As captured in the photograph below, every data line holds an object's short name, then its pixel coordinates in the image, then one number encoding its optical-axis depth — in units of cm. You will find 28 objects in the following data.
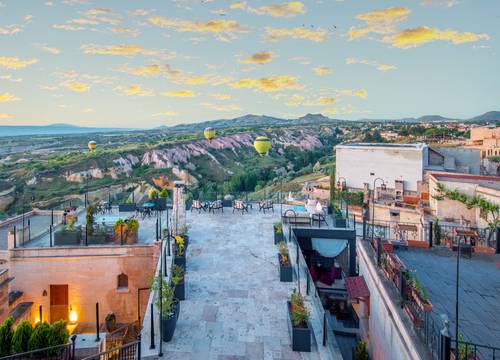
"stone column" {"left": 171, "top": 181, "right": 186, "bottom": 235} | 1179
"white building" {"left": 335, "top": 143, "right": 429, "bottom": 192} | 2900
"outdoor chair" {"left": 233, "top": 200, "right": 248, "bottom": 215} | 1659
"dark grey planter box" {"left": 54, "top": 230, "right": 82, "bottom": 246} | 1169
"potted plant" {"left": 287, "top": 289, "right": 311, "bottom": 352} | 605
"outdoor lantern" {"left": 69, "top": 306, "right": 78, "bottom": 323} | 1105
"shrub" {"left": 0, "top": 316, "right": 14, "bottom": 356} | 539
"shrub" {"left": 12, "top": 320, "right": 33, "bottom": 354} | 530
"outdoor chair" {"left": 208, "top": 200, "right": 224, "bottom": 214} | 1678
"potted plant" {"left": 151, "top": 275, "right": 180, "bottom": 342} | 621
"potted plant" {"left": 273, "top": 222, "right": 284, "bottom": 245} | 1192
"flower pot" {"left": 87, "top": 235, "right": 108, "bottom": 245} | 1197
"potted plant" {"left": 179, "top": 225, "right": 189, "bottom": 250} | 1138
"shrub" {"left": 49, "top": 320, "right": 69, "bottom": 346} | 545
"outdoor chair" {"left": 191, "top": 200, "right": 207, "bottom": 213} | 1701
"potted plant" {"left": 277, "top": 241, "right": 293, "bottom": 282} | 905
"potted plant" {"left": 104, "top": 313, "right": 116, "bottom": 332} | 1005
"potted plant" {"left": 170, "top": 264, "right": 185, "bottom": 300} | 783
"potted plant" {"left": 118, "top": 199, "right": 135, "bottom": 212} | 1667
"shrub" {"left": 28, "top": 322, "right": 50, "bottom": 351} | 529
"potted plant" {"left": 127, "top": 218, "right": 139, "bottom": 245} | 1184
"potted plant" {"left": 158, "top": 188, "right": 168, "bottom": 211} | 1639
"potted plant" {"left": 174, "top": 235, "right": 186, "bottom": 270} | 936
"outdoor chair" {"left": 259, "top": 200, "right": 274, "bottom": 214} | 1663
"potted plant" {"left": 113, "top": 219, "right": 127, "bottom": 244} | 1173
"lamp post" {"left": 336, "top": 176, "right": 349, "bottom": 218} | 3046
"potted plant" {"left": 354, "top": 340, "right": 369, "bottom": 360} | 743
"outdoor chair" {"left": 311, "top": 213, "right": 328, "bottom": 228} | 1412
